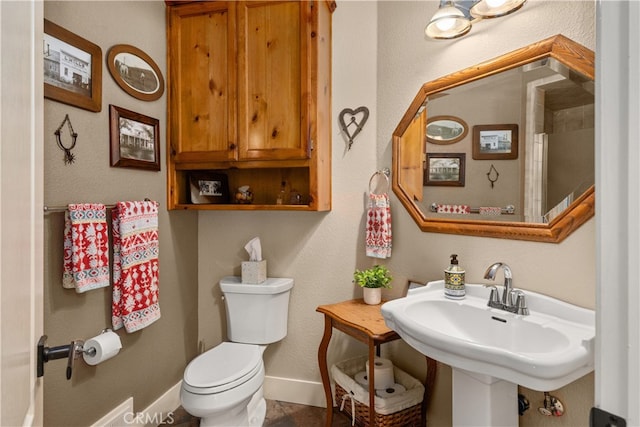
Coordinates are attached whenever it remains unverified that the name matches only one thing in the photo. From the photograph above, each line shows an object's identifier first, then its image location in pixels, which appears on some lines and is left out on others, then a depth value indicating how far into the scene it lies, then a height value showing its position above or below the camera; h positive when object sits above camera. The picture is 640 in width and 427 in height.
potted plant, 1.80 -0.40
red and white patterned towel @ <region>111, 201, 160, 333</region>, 1.54 -0.27
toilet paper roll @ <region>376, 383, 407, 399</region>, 1.62 -0.93
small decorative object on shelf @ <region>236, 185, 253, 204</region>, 2.12 +0.10
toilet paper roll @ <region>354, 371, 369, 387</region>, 1.75 -0.94
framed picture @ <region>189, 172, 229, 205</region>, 2.07 +0.15
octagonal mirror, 1.19 +0.29
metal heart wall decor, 1.95 +0.55
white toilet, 1.50 -0.80
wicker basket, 1.56 -0.96
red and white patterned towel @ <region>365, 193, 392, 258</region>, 1.81 -0.10
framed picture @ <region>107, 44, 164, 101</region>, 1.60 +0.73
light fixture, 1.33 +0.86
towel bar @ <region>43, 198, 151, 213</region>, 1.26 +0.01
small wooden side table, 1.47 -0.57
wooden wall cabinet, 1.80 +0.69
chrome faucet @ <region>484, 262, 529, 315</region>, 1.24 -0.35
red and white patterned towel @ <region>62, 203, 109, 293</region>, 1.33 -0.16
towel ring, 1.89 +0.21
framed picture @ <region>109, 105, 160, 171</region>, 1.59 +0.37
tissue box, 2.00 -0.38
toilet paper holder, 0.64 -0.29
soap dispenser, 1.43 -0.32
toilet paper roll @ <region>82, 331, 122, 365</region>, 0.98 -0.45
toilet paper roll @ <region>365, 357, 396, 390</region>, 1.67 -0.86
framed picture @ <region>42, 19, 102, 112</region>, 1.28 +0.60
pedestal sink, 0.88 -0.43
